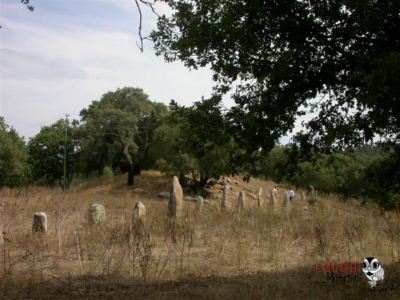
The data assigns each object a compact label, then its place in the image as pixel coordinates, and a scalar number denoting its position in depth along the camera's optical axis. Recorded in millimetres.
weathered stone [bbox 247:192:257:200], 37956
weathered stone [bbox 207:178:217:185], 39944
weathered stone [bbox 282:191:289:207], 25458
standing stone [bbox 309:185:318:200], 32672
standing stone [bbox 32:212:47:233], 13108
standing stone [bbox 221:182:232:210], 22909
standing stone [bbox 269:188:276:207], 24695
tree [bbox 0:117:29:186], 52094
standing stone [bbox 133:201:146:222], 15081
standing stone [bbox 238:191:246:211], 20075
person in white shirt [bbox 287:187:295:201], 33250
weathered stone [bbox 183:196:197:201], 32800
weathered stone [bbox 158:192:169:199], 36938
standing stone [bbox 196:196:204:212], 19062
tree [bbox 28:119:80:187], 64938
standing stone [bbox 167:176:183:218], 17391
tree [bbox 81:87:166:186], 45188
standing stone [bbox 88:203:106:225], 14383
